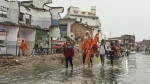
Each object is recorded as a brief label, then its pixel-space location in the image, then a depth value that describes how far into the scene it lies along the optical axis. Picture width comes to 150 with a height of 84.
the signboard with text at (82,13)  45.27
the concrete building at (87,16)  45.08
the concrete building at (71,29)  28.53
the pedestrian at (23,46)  15.94
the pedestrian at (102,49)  10.21
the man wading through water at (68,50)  8.42
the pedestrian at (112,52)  10.69
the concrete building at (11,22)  15.98
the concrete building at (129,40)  69.54
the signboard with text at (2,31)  15.20
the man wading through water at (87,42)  8.93
